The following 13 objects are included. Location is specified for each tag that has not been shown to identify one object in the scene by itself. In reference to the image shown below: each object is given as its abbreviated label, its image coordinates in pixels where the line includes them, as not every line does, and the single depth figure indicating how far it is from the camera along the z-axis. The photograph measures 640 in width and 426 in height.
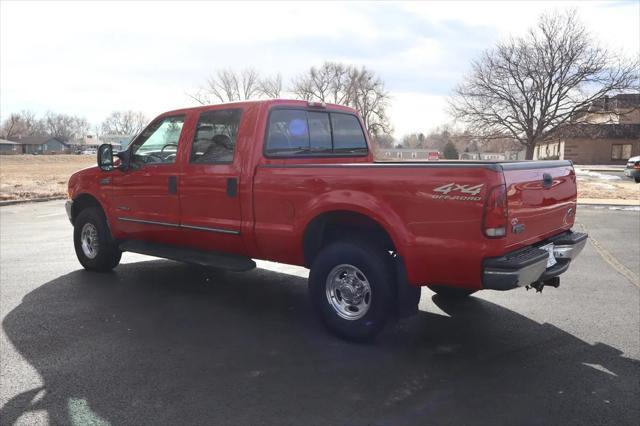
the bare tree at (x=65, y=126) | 154.62
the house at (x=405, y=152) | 100.55
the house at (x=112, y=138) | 119.44
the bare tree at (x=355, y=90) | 65.44
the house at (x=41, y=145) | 123.25
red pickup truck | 3.56
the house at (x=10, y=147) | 113.12
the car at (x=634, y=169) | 24.31
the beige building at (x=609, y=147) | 52.22
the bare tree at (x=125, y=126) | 139.88
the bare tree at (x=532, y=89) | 31.72
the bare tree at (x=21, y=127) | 139.38
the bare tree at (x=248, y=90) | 59.59
